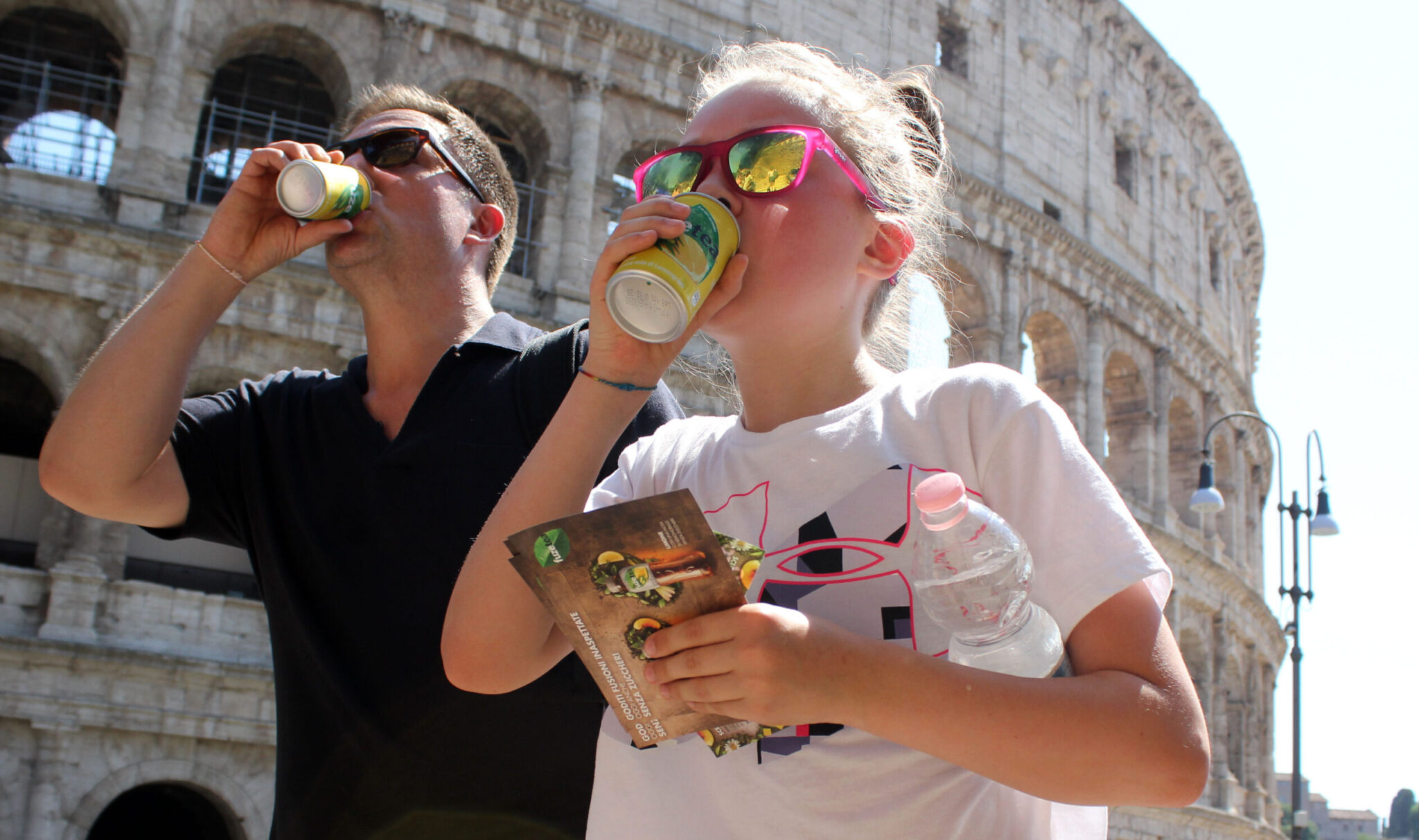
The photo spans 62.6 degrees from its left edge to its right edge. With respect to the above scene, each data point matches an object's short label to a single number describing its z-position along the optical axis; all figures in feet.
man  6.49
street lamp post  42.32
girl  3.67
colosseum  35.55
